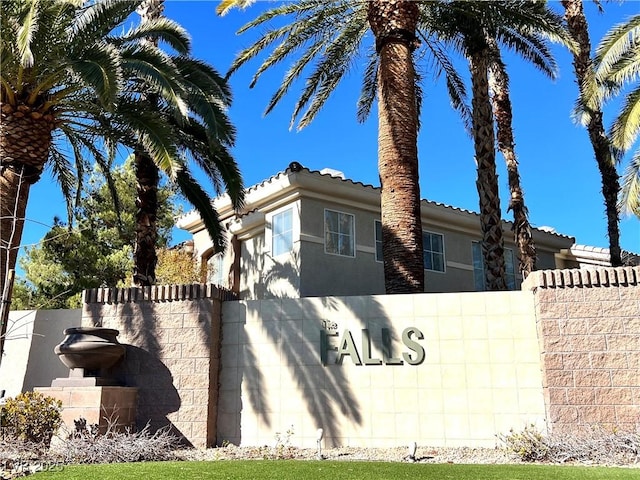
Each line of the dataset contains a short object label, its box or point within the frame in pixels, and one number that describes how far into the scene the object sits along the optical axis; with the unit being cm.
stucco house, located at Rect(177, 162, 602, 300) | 1495
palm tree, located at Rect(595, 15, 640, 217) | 1227
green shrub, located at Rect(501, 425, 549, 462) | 833
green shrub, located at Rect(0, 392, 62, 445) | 891
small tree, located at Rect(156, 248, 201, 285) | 2000
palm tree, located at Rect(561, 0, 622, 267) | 1422
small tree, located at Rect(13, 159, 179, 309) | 2238
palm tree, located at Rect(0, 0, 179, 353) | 942
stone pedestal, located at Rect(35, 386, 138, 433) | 944
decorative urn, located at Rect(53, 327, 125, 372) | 981
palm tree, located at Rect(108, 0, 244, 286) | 1020
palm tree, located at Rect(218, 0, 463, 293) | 1113
